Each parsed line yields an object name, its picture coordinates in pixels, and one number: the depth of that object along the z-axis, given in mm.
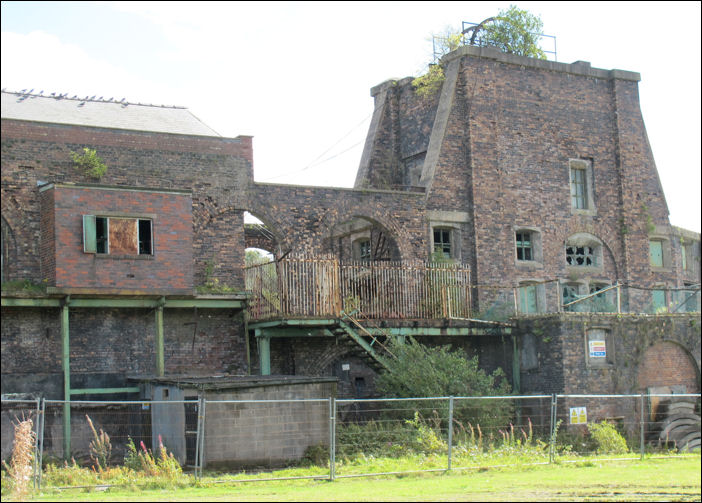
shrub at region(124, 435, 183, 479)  16500
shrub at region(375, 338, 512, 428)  23719
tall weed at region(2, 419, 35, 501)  13938
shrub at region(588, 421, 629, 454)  24453
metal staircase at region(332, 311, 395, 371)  25172
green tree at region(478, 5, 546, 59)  31984
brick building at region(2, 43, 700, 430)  23750
